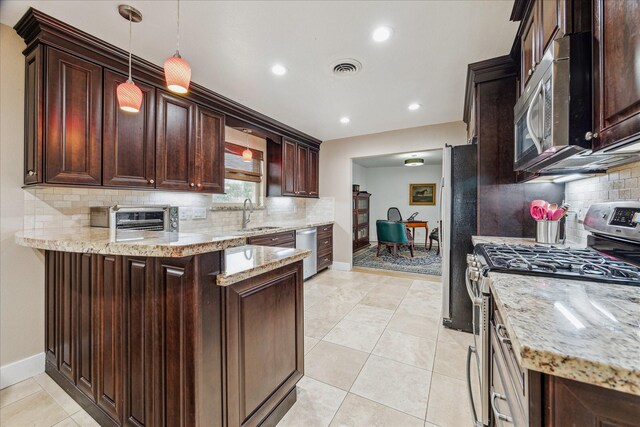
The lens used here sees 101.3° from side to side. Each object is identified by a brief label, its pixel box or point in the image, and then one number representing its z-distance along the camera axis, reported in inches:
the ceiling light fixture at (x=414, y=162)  261.9
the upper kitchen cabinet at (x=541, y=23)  43.8
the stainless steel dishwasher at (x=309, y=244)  163.5
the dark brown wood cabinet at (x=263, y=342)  48.4
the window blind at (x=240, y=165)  146.9
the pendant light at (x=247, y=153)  147.0
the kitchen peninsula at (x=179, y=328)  42.9
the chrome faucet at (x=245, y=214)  150.2
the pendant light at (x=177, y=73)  57.1
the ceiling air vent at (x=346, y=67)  93.9
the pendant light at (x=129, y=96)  62.7
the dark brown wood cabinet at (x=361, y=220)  257.4
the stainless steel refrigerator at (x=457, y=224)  101.2
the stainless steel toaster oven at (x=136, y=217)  81.4
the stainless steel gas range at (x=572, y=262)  41.3
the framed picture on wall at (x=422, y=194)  312.5
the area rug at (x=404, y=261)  192.9
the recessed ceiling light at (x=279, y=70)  97.2
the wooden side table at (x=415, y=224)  266.2
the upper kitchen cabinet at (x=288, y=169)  168.7
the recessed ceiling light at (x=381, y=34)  76.8
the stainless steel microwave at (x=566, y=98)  42.1
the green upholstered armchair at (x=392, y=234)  224.4
